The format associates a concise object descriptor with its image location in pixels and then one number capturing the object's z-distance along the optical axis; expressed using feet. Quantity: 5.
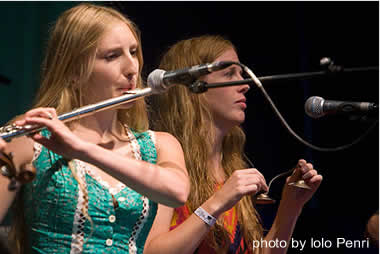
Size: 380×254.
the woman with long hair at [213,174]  17.05
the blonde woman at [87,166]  16.43
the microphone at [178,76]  15.44
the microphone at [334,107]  15.50
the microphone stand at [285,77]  15.28
